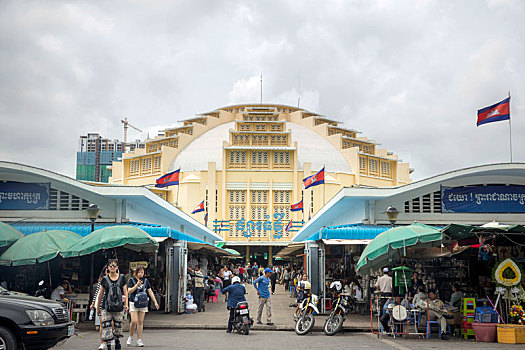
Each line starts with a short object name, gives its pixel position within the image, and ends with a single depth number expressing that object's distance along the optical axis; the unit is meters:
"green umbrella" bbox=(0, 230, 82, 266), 15.82
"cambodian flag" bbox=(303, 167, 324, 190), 33.78
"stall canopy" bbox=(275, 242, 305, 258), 28.11
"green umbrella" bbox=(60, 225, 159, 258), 15.54
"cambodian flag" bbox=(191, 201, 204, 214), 45.38
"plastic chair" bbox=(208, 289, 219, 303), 28.52
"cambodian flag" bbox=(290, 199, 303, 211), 45.25
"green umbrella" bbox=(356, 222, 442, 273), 14.34
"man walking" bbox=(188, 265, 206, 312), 22.08
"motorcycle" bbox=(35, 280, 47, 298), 16.24
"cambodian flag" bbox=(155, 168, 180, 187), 34.59
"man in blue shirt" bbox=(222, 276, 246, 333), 15.67
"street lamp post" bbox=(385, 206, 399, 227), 16.81
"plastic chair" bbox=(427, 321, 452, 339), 14.86
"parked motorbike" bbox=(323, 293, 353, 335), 15.24
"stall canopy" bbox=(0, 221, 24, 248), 16.64
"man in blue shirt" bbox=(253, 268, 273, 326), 17.05
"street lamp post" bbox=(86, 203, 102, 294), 17.15
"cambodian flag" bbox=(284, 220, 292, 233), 53.56
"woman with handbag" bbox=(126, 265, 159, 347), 11.97
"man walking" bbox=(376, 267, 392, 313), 16.41
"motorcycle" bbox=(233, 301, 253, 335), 15.38
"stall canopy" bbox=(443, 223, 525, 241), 13.80
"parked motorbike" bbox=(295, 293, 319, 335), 15.37
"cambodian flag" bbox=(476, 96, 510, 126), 21.17
